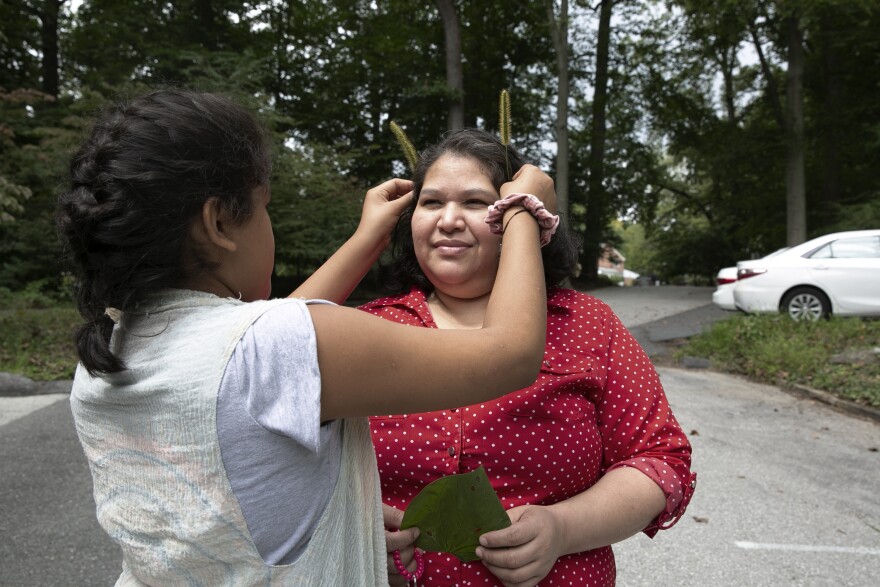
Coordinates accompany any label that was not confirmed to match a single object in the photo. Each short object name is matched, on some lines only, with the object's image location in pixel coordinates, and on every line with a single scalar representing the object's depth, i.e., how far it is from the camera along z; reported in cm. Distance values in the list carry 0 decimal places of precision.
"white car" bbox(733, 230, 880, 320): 980
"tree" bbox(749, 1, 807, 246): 1577
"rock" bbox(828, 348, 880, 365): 770
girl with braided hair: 89
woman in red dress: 139
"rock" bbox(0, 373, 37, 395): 658
